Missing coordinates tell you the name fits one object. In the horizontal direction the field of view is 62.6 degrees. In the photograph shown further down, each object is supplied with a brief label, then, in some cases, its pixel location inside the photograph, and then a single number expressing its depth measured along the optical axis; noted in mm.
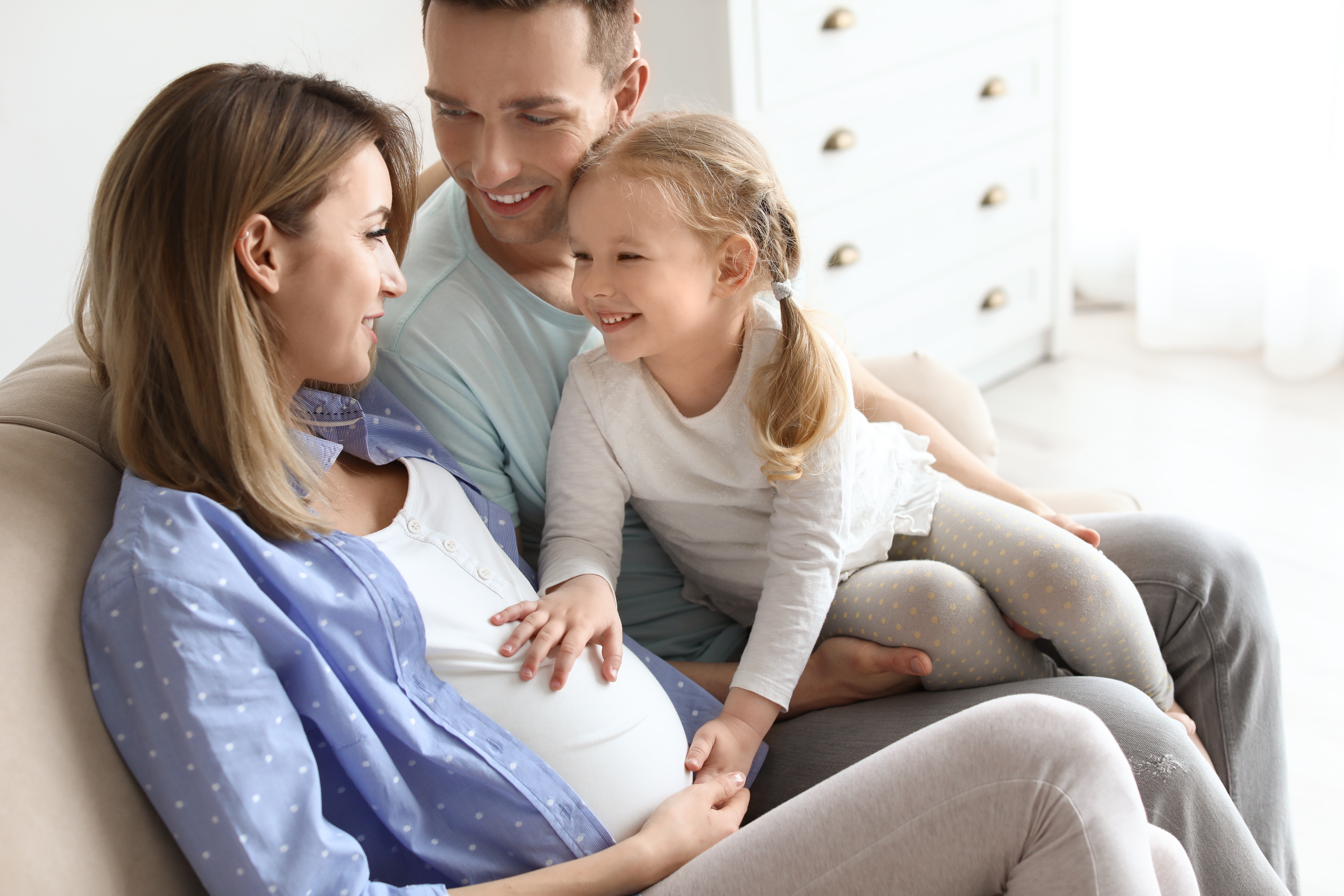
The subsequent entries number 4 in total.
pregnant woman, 813
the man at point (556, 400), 1197
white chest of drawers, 2365
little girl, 1193
